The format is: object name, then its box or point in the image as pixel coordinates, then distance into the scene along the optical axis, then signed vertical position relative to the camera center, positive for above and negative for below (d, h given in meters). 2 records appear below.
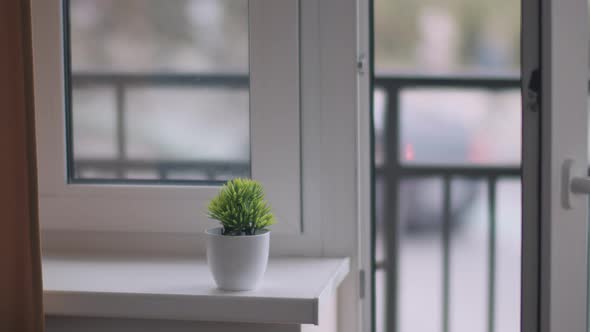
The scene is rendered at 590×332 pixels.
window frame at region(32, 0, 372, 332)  2.34 -0.05
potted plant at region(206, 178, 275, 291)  2.07 -0.17
